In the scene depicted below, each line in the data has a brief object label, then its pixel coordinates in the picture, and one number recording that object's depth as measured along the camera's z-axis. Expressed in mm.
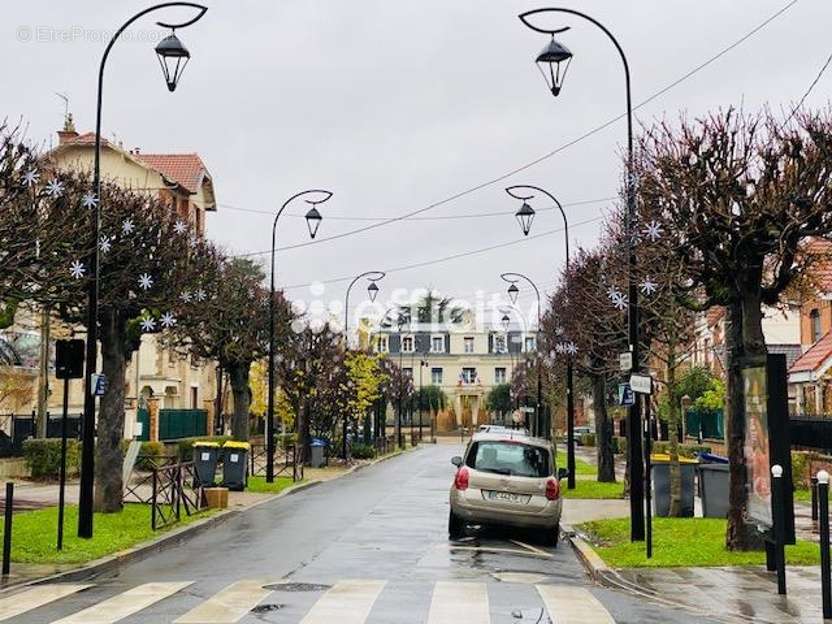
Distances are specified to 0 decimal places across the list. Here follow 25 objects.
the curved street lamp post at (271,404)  31906
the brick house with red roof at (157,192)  47625
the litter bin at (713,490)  20781
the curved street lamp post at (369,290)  47688
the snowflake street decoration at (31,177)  15008
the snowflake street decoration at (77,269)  17141
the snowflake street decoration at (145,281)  19939
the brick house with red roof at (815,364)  35125
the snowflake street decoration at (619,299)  19014
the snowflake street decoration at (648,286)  16719
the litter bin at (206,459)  28078
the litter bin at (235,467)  29438
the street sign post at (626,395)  17047
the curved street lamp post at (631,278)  16969
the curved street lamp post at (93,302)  16500
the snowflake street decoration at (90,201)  16922
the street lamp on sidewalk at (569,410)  30005
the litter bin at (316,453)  45406
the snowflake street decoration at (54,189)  16328
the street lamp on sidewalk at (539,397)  47119
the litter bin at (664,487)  22125
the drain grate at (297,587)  12438
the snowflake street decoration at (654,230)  15523
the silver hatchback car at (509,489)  17875
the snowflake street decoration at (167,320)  20970
